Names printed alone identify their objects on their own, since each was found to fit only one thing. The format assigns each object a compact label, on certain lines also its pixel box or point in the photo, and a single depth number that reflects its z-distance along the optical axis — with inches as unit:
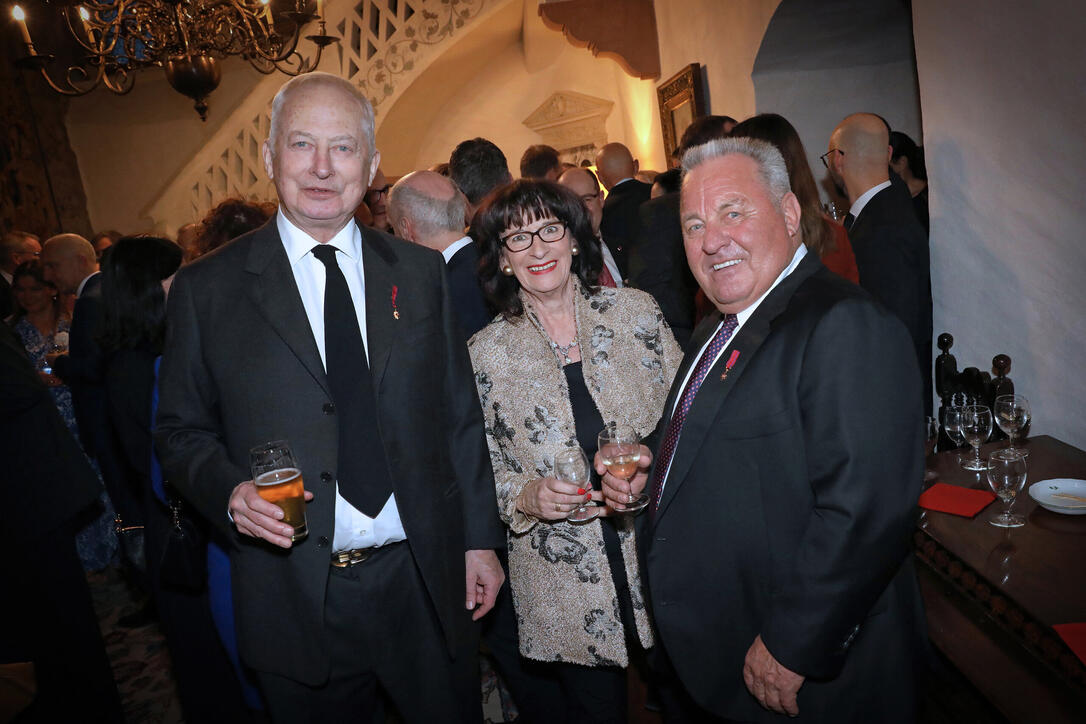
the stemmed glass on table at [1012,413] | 88.7
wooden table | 64.3
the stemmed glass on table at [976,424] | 92.6
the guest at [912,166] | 167.6
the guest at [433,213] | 119.0
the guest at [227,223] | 99.7
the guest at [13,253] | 207.0
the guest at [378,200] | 205.3
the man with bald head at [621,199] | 182.7
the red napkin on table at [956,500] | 87.0
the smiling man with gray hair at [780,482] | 50.4
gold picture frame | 243.5
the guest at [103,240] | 260.4
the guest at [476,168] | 140.9
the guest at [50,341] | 170.9
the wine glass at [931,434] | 110.7
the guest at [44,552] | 92.0
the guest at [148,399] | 96.2
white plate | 80.0
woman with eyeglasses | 78.5
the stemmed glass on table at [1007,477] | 78.4
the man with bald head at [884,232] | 123.4
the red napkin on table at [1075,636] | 58.8
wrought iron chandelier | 173.2
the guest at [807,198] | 101.0
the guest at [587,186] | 164.7
